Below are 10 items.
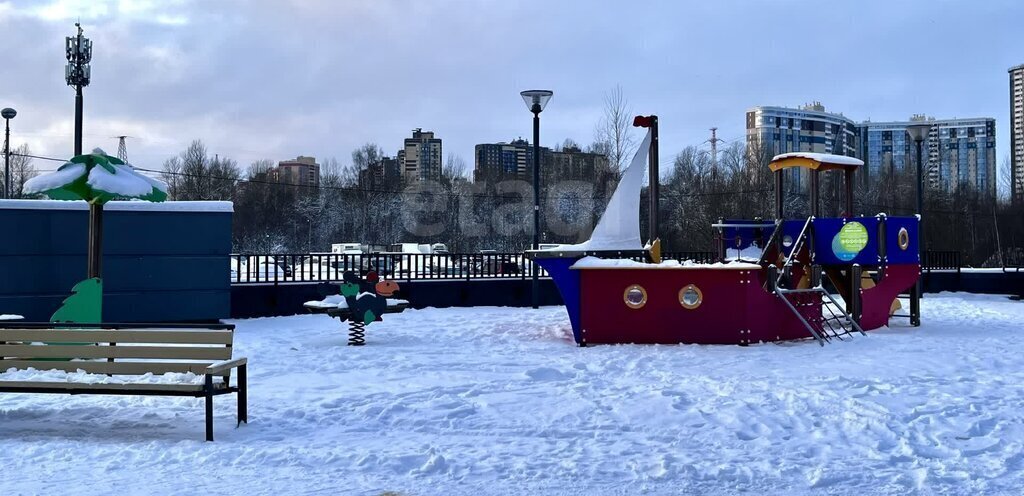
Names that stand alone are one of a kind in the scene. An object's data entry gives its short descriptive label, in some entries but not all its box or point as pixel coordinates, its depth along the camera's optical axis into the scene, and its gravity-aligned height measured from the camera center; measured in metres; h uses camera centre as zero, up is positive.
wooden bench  6.66 -0.74
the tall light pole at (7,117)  28.81 +5.05
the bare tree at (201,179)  53.91 +5.48
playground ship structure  12.64 -0.34
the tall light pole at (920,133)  21.16 +3.19
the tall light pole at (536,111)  18.25 +3.31
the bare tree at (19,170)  57.29 +6.48
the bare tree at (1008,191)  55.08 +4.87
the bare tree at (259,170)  66.04 +7.48
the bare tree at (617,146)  31.74 +4.48
